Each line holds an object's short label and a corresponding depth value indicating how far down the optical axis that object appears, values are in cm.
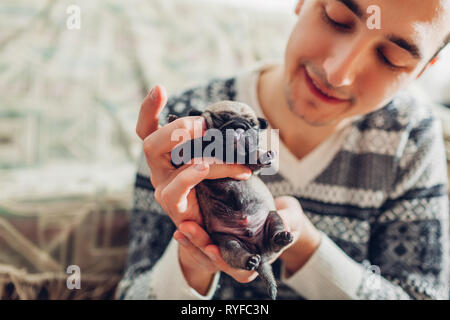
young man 59
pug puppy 47
